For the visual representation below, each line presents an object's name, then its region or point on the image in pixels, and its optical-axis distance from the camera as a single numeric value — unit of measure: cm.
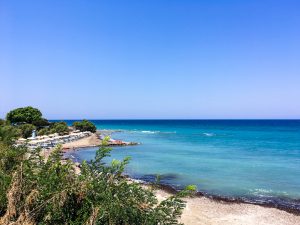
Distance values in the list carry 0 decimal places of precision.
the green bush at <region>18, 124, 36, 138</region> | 3629
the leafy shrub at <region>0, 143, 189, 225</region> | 424
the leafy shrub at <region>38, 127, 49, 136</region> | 4084
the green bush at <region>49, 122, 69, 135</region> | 4283
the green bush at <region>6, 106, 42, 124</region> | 4390
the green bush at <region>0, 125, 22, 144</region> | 748
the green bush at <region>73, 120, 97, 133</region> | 5408
